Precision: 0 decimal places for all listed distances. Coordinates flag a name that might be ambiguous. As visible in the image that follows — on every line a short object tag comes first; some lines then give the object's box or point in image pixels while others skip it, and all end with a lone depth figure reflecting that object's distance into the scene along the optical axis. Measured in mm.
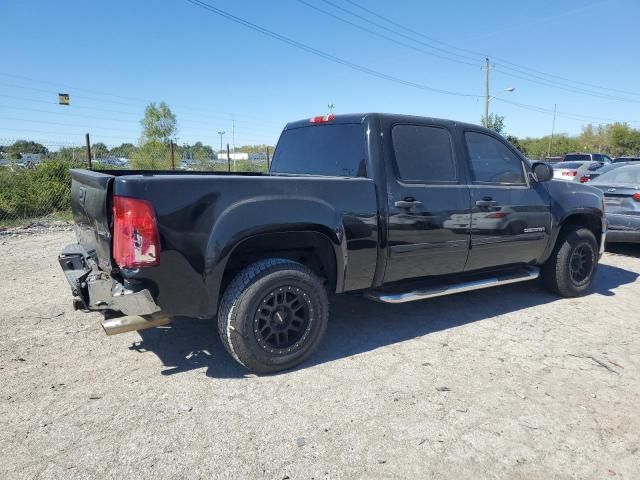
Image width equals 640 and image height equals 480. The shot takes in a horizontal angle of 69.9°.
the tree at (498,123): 38875
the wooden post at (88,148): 10766
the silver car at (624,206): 7016
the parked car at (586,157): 27859
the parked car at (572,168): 17547
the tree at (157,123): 38500
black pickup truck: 2838
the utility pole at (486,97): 32781
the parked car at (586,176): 14699
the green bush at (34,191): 9953
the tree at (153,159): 13805
